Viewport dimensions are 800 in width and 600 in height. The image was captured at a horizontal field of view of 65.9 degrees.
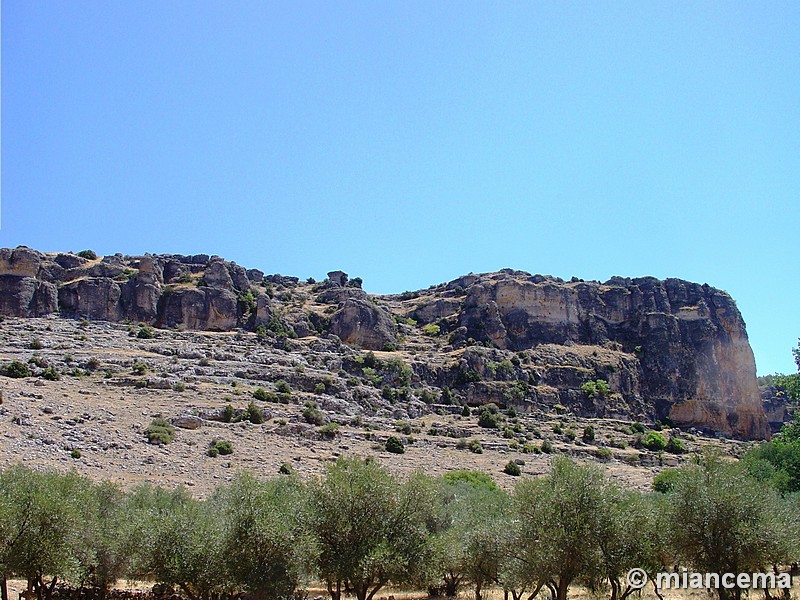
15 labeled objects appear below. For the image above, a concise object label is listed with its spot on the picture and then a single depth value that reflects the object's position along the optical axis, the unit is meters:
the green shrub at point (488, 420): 68.38
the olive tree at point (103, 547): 21.67
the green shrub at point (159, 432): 43.22
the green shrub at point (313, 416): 55.84
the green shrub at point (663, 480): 44.94
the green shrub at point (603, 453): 61.98
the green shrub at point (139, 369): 58.33
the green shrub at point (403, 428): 59.78
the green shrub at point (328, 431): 52.62
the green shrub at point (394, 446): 52.03
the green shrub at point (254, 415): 52.44
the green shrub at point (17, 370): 52.16
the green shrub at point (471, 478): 40.50
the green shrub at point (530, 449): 60.00
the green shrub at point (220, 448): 43.25
